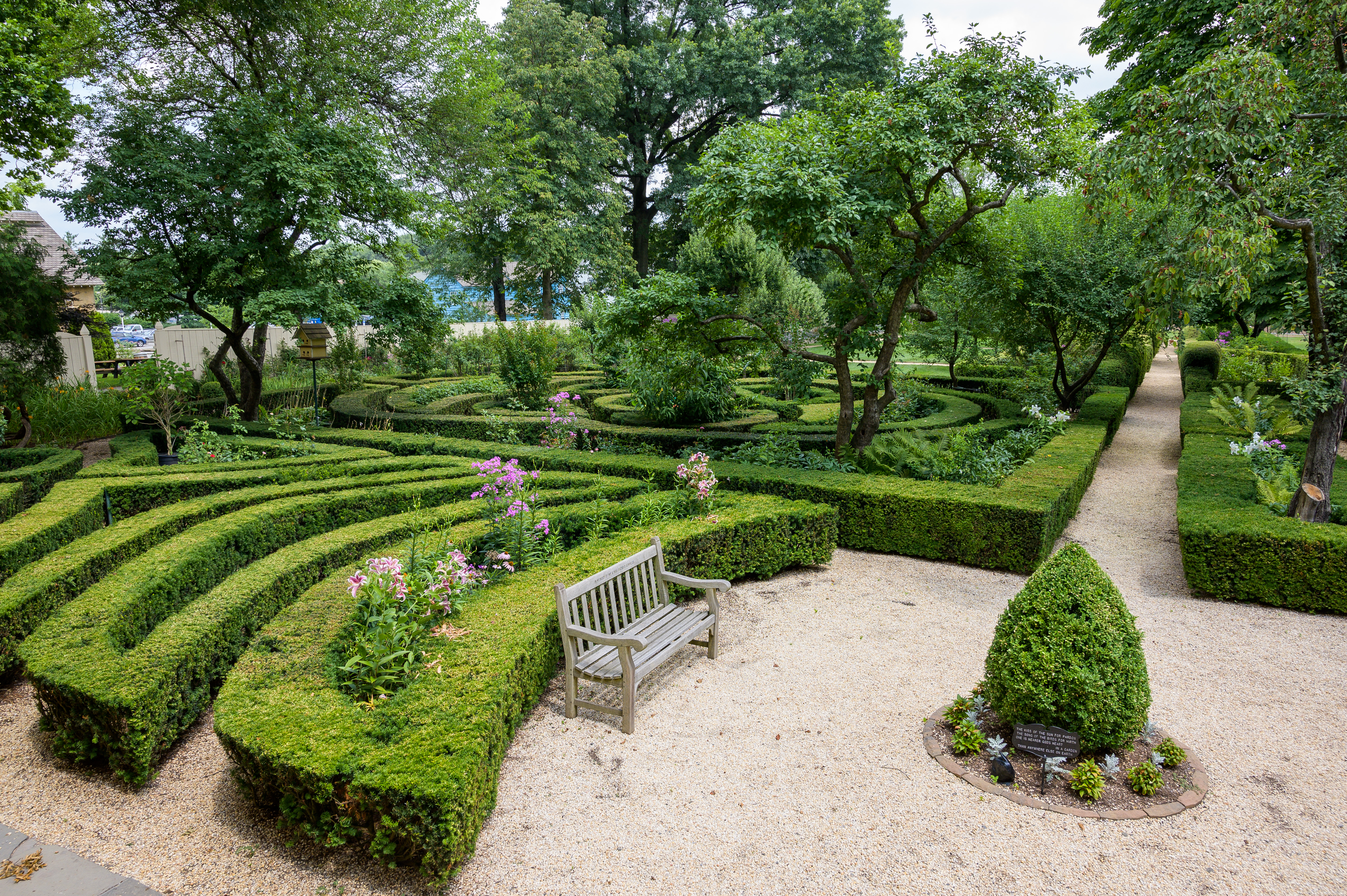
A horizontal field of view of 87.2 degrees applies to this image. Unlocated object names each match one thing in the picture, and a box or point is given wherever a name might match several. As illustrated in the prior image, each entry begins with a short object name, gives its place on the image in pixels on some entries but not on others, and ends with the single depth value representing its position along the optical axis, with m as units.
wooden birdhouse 11.23
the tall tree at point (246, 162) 10.09
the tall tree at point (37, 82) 8.49
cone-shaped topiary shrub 3.45
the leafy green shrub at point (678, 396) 10.86
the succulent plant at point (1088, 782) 3.39
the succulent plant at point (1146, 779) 3.42
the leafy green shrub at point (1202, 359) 19.27
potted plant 9.82
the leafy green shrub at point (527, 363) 14.53
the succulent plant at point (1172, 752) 3.66
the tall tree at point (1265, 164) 5.28
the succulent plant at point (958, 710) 3.98
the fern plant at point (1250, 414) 9.36
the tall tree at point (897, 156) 7.13
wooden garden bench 4.02
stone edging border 3.31
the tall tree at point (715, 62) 25.62
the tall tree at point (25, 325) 11.39
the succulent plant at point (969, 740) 3.78
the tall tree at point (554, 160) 24.77
